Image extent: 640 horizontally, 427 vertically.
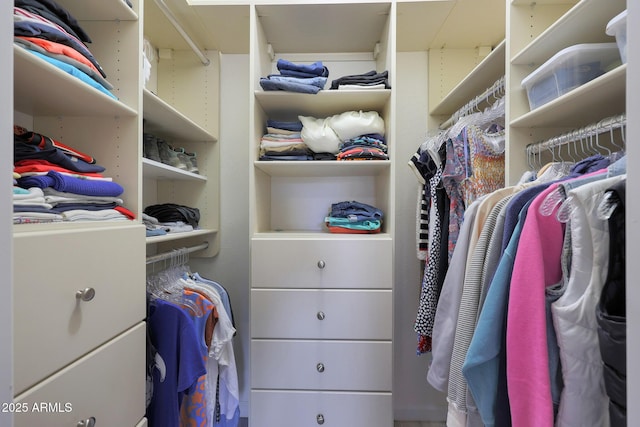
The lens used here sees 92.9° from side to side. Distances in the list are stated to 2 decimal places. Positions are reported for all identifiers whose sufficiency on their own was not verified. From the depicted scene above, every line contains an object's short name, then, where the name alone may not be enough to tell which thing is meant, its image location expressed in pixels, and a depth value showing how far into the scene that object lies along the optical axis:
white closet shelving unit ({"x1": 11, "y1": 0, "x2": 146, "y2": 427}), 0.60
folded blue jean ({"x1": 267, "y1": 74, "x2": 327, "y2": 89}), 1.39
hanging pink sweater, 0.65
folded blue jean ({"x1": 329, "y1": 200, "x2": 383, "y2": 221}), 1.53
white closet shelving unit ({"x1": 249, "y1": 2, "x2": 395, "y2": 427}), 1.34
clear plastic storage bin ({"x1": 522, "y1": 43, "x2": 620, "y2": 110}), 0.84
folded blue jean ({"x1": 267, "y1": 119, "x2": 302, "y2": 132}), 1.59
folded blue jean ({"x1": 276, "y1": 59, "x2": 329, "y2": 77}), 1.44
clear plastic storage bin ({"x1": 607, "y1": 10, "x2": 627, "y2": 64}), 0.69
